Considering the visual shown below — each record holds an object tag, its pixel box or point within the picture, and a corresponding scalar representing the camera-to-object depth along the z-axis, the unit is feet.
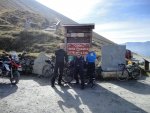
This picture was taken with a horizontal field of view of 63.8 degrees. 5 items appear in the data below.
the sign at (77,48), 24.29
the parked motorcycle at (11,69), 21.16
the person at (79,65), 20.77
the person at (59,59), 20.68
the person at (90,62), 21.93
